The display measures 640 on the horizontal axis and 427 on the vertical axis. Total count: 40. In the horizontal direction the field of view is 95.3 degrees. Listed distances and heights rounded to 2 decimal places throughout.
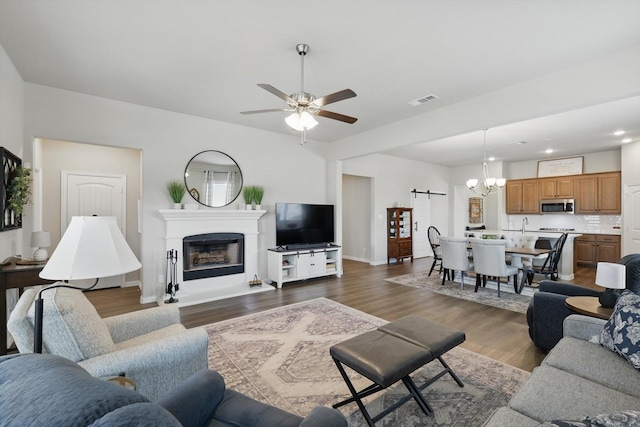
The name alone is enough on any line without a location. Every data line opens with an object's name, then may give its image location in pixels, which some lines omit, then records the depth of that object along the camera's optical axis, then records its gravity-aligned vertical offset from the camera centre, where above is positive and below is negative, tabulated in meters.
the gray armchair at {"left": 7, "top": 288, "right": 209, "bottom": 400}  1.49 -0.76
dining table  4.85 -0.67
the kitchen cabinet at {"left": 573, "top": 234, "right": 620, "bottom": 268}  6.96 -0.84
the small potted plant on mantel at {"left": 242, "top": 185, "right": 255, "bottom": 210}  5.38 +0.37
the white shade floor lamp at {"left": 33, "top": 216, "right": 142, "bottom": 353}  1.36 -0.20
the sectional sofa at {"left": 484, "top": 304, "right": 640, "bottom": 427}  1.35 -0.91
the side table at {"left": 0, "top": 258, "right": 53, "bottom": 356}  2.58 -0.60
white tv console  5.46 -0.96
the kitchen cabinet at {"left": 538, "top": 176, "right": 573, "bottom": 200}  7.65 +0.73
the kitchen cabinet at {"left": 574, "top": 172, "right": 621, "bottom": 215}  6.91 +0.52
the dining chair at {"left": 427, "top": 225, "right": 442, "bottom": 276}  6.05 -0.65
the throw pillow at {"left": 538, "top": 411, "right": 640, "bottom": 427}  0.82 -0.60
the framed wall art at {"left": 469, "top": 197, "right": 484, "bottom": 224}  10.27 +0.18
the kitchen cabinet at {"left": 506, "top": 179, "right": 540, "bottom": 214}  8.19 +0.54
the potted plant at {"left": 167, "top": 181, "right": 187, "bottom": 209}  4.64 +0.35
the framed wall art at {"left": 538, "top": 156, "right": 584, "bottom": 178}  7.69 +1.32
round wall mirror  4.95 +0.65
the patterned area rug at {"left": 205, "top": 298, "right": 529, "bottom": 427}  2.05 -1.36
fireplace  4.64 -0.57
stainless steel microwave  7.56 +0.24
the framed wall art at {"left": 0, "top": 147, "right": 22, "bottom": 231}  2.80 +0.30
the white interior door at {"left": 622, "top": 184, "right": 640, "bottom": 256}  6.26 -0.09
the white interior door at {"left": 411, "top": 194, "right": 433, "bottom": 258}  8.80 -0.25
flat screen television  5.65 -0.20
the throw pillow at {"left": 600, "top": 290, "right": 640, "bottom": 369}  1.73 -0.72
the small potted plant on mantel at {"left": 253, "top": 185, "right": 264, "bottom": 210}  5.44 +0.36
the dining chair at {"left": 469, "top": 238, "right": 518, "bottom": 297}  4.67 -0.73
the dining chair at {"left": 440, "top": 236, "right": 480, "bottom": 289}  5.13 -0.71
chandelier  6.34 +0.72
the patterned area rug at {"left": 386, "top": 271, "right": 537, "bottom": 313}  4.39 -1.32
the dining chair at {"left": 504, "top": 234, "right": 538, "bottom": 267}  5.88 -0.53
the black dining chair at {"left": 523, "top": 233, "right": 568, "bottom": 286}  4.93 -0.83
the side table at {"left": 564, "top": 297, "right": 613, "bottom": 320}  2.21 -0.75
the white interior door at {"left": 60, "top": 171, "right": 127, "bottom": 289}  5.12 +0.33
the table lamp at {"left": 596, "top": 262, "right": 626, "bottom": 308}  2.19 -0.50
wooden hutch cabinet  7.93 -0.54
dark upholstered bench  1.78 -0.91
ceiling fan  2.68 +1.09
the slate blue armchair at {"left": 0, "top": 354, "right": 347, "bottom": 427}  0.58 -0.40
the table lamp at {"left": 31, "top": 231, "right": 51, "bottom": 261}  3.19 -0.28
